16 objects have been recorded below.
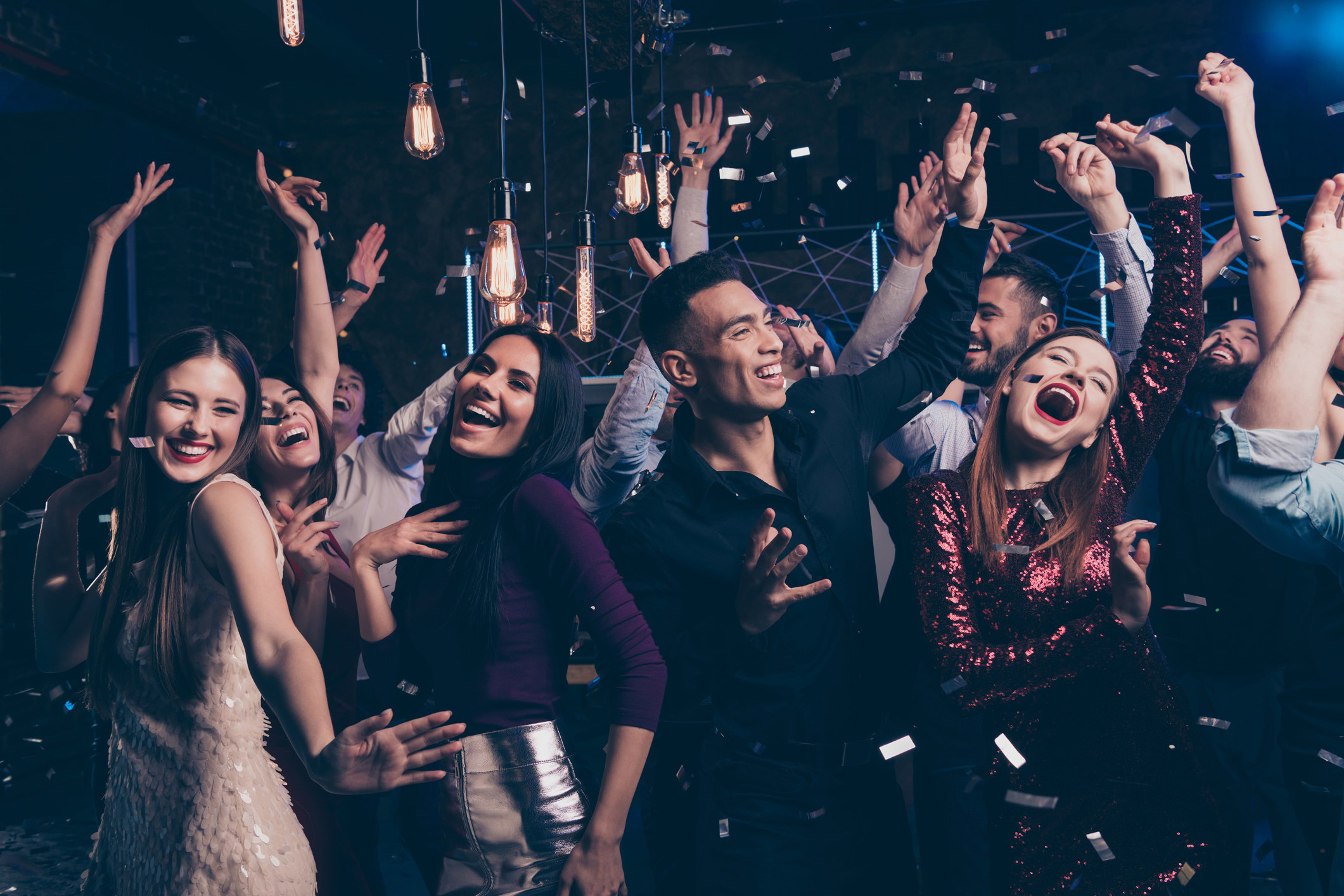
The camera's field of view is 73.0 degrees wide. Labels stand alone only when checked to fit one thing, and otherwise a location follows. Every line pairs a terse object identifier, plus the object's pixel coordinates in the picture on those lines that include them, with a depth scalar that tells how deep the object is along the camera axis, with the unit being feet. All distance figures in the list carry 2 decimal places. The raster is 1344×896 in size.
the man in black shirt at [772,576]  4.95
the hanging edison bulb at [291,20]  5.72
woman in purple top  4.57
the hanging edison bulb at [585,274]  9.19
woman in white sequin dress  4.44
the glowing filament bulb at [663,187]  10.58
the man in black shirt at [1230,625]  6.78
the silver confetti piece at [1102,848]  4.69
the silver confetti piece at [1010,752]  4.93
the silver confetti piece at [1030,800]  4.82
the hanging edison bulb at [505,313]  7.92
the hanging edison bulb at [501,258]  7.07
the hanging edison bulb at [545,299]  11.21
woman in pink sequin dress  4.74
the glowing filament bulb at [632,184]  8.95
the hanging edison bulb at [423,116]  6.61
